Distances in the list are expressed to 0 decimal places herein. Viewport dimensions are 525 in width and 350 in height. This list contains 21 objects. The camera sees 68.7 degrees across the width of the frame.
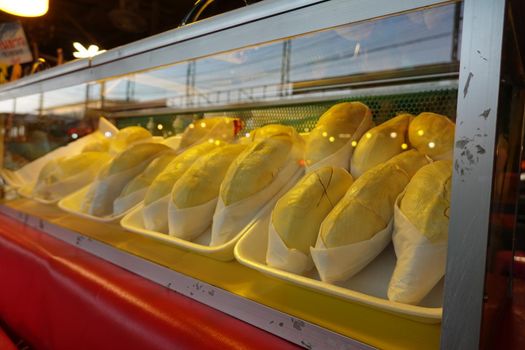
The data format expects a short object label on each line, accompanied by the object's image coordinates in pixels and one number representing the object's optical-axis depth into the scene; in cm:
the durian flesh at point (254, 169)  77
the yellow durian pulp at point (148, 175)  104
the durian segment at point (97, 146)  147
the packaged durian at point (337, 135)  75
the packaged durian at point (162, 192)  90
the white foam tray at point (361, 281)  48
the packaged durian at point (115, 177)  109
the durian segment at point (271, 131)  89
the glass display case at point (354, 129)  38
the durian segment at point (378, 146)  71
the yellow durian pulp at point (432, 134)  63
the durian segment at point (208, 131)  112
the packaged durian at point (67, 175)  133
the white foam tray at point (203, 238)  74
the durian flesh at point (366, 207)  56
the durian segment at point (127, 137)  135
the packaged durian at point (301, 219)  62
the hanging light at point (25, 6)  180
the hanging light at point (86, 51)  99
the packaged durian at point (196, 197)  82
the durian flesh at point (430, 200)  49
